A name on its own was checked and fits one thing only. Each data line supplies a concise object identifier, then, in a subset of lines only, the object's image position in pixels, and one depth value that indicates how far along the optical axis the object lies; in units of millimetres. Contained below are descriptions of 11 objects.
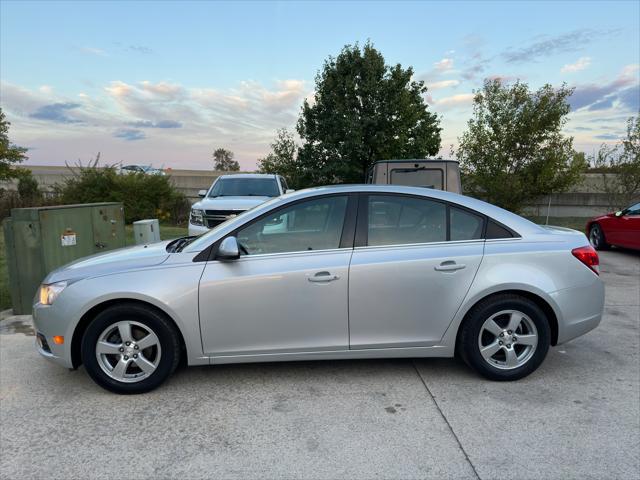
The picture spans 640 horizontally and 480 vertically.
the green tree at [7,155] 17078
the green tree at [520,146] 14680
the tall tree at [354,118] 17234
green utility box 5680
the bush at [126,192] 16797
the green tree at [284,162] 19844
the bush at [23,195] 14305
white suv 8922
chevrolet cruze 3498
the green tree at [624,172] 14891
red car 9859
